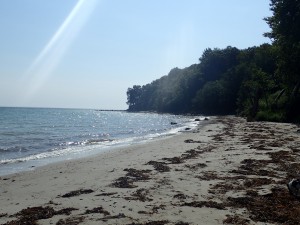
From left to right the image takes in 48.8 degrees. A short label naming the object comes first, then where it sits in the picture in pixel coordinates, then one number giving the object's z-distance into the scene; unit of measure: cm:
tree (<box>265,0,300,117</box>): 3216
